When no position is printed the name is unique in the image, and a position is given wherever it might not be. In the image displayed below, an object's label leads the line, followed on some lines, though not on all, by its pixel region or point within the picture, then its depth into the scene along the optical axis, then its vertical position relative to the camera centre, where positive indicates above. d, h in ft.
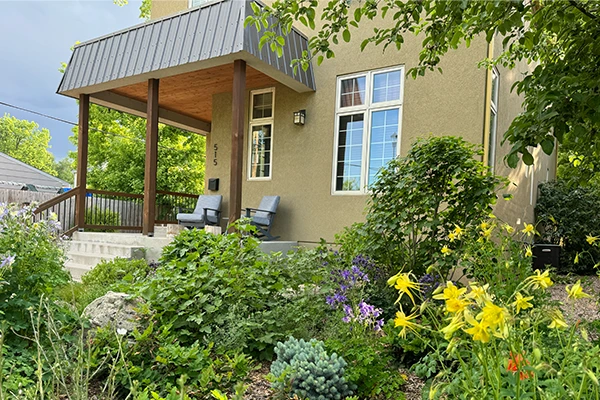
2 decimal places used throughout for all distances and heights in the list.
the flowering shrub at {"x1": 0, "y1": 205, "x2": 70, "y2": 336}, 7.33 -1.85
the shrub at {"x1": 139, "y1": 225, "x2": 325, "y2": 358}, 8.09 -2.54
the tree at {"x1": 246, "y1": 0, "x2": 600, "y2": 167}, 5.98 +2.79
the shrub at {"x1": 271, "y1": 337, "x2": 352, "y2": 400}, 6.27 -3.13
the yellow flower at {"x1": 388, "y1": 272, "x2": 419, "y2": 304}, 3.67 -0.88
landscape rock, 8.66 -3.11
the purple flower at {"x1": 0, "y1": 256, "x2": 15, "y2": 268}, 6.86 -1.57
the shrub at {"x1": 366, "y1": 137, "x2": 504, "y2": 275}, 11.48 -0.30
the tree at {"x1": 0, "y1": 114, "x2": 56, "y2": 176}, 108.88 +10.53
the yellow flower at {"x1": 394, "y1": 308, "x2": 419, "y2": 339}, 3.56 -1.22
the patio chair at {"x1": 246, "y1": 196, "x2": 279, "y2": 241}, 20.97 -1.60
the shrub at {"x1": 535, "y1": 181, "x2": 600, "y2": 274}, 24.54 -1.74
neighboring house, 58.29 -0.16
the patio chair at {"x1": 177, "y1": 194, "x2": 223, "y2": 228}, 22.68 -1.87
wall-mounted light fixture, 21.70 +4.06
